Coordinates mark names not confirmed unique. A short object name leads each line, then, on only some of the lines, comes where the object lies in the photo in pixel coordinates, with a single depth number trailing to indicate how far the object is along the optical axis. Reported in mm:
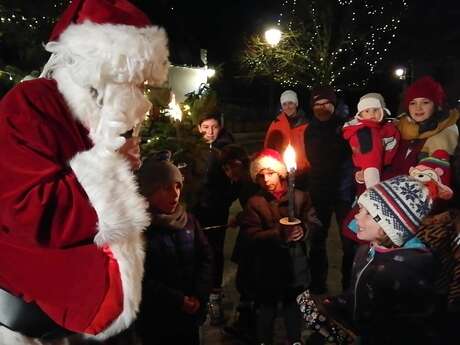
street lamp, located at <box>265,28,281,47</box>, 12547
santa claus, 1483
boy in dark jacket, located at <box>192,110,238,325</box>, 4227
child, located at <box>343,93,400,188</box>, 4243
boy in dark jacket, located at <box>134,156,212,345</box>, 2814
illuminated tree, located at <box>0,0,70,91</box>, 3770
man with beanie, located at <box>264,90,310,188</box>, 5156
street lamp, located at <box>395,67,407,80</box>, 19573
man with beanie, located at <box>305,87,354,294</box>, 4805
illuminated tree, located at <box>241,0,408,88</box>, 14555
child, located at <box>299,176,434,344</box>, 2359
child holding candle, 3482
